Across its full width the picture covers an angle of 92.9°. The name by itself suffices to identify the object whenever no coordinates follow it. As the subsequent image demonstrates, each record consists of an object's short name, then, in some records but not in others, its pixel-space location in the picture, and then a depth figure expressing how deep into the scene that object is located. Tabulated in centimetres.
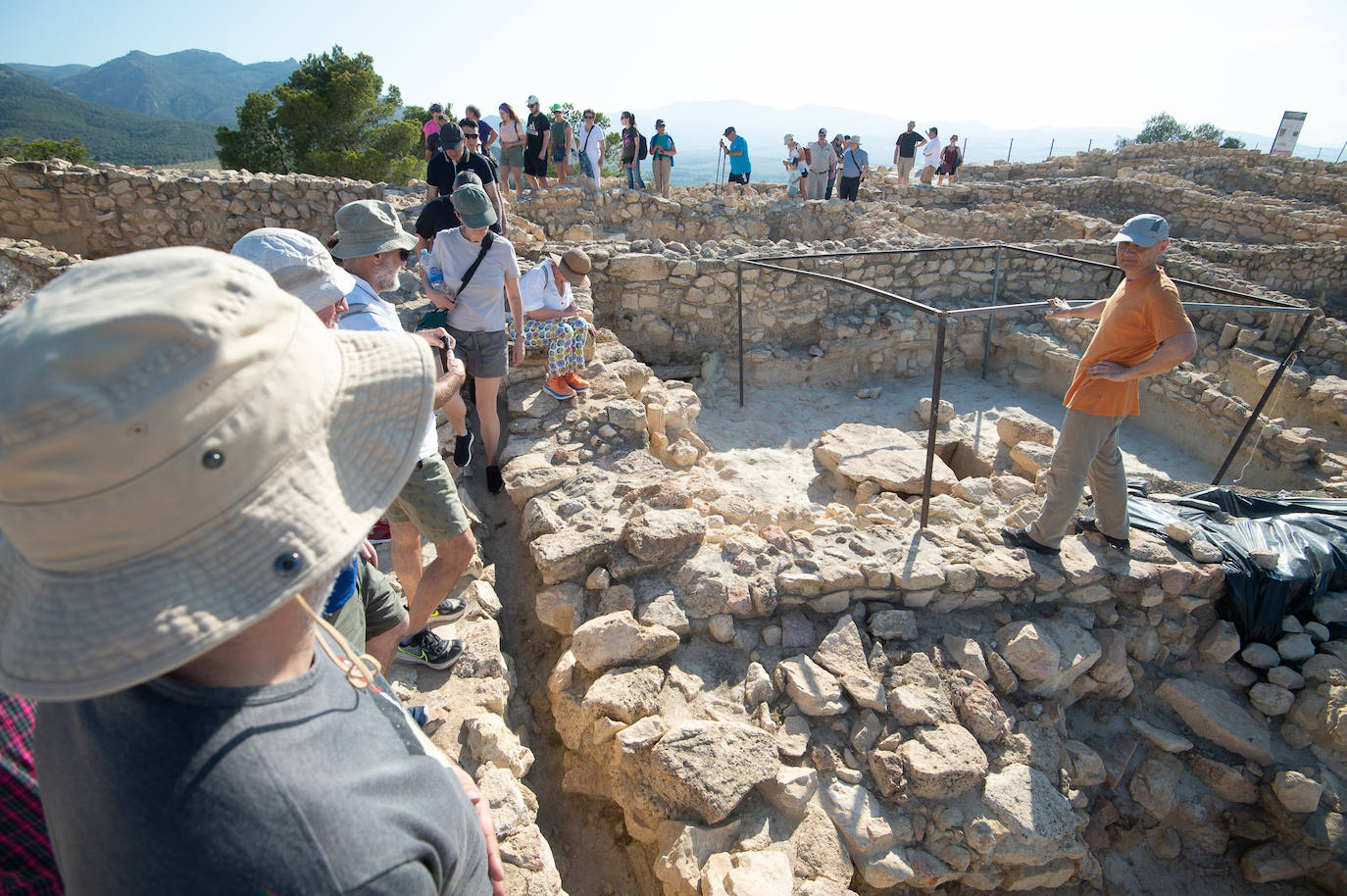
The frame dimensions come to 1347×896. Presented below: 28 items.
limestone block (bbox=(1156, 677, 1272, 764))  352
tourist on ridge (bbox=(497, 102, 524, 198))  1130
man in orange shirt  331
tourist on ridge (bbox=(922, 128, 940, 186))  1694
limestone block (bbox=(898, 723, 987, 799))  289
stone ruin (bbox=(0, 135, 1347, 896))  272
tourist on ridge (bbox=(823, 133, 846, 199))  1426
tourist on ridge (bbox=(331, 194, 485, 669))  278
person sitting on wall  498
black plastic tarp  384
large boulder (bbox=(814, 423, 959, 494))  551
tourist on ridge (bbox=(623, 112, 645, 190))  1370
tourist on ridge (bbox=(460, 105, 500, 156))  1125
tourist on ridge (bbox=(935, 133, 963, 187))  1717
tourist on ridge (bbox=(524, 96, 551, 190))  1126
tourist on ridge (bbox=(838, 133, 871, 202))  1370
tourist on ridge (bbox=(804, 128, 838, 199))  1377
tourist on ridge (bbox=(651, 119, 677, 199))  1293
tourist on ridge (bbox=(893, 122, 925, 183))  1563
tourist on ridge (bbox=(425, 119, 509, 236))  659
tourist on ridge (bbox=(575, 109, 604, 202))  1262
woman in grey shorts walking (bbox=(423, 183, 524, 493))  390
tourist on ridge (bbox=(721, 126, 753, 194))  1425
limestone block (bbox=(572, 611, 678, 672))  305
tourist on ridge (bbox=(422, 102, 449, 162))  977
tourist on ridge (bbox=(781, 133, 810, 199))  1455
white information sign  2192
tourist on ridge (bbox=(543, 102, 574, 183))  1245
